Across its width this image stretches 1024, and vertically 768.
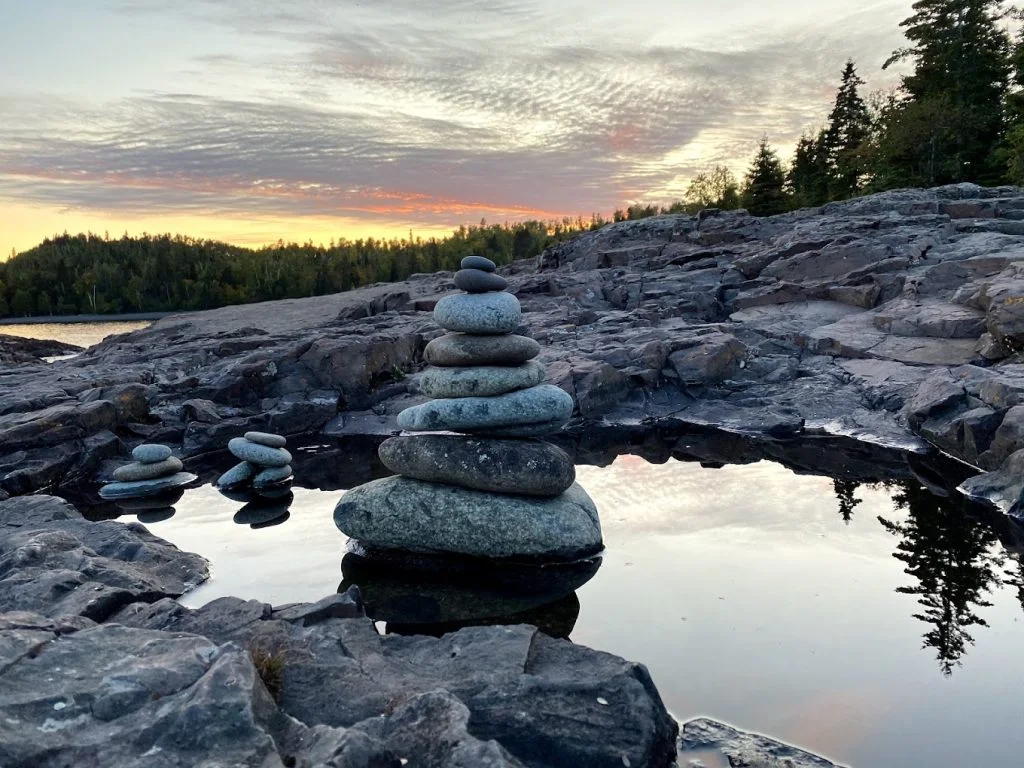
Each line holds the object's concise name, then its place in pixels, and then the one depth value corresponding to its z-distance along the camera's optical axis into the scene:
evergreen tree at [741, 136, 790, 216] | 59.66
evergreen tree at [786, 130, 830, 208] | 65.12
